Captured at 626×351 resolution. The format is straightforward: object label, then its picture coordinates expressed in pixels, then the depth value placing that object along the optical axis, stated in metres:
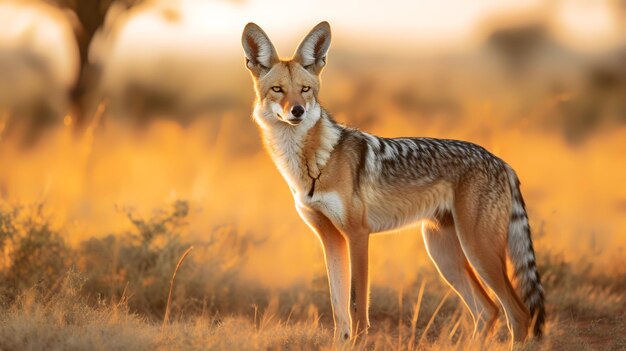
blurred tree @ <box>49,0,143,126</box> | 28.53
